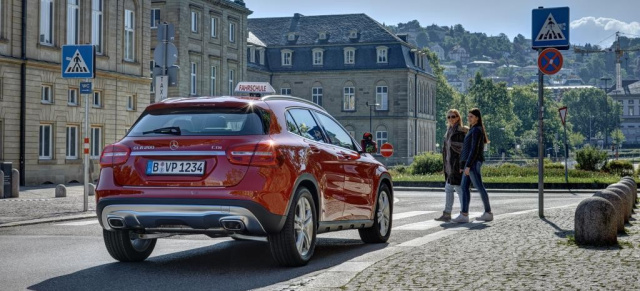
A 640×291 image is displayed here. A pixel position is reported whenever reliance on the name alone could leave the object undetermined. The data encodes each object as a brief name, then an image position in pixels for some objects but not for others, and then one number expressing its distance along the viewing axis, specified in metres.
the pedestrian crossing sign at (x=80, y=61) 19.31
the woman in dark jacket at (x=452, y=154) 16.48
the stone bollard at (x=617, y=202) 12.02
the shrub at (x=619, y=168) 44.86
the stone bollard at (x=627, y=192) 15.60
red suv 9.20
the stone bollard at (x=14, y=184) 24.80
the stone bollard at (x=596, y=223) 11.09
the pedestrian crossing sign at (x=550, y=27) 16.47
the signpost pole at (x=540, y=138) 16.31
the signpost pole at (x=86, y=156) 19.77
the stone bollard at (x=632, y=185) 18.91
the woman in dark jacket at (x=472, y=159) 15.91
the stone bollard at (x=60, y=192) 25.95
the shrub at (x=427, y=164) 48.41
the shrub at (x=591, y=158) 46.19
